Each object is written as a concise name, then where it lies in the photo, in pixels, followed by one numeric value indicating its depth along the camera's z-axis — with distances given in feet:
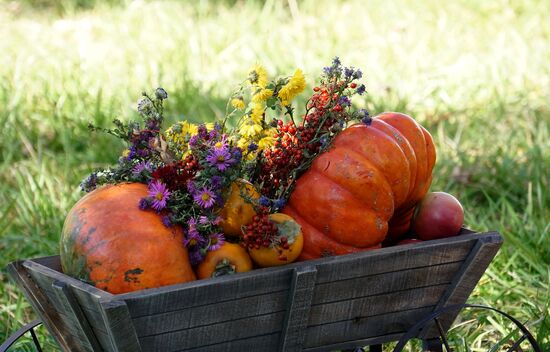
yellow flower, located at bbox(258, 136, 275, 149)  13.57
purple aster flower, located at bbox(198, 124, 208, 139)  13.45
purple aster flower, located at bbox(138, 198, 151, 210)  12.44
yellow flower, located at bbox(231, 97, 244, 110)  14.11
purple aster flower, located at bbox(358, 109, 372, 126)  13.64
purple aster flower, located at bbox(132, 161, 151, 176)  13.32
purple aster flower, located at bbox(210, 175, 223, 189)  12.63
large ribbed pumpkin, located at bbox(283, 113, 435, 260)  13.18
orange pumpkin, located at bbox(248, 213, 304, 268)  12.47
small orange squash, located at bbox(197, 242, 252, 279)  12.37
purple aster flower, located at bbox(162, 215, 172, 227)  12.44
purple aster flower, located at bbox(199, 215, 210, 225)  12.47
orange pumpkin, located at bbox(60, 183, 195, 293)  11.97
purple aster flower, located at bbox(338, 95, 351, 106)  13.93
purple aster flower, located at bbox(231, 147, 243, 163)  12.79
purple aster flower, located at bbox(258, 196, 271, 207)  12.56
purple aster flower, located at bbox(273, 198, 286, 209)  12.87
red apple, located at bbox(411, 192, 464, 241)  14.14
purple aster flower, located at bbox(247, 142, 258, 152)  13.29
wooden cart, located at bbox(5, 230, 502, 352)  11.54
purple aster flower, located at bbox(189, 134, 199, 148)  13.25
